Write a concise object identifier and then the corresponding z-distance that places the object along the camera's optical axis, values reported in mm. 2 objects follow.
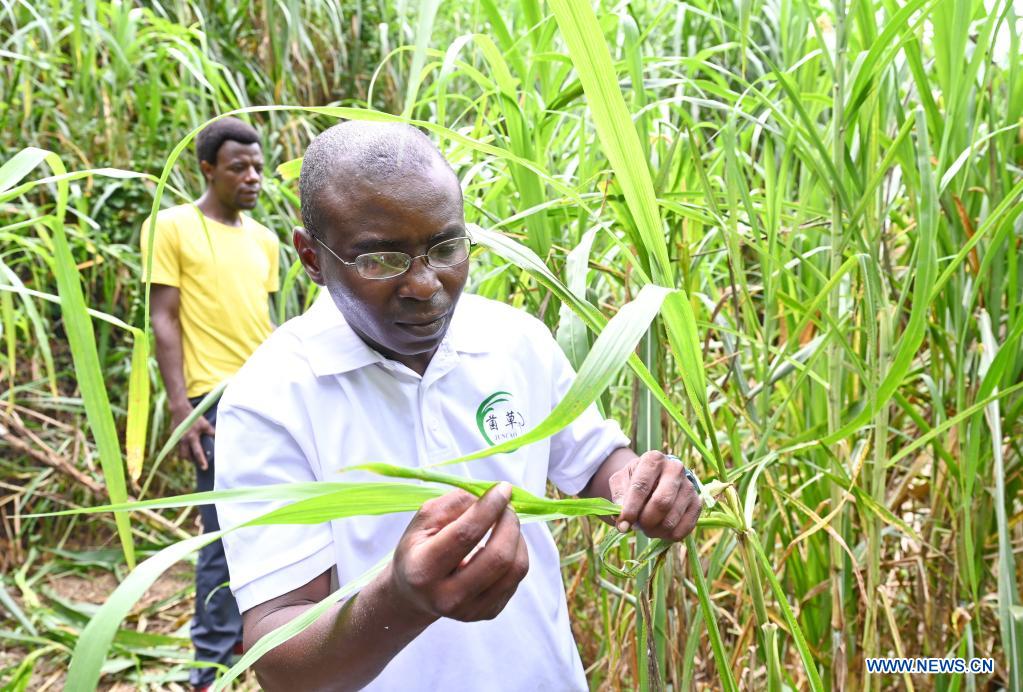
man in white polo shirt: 685
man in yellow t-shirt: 1896
